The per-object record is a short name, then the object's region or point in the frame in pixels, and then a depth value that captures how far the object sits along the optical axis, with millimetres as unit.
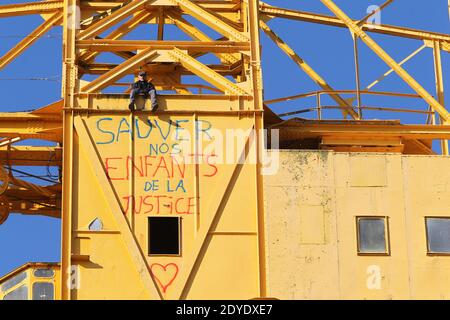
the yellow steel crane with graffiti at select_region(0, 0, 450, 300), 43188
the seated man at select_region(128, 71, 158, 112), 44375
